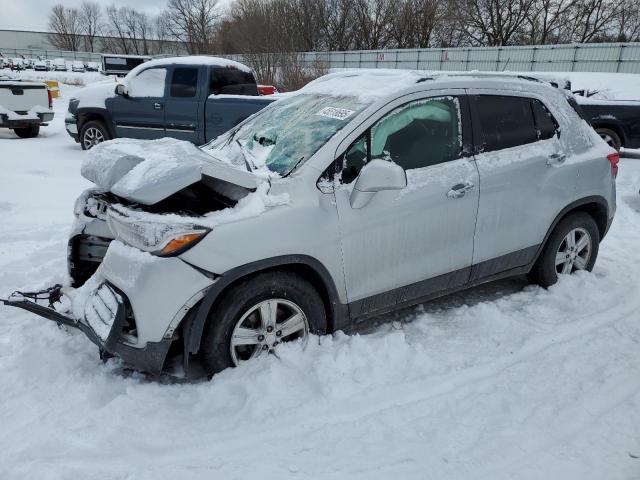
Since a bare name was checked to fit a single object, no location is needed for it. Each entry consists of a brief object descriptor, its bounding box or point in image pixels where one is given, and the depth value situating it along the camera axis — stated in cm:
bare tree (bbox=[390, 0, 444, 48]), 4719
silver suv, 279
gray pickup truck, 945
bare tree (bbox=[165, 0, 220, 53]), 8039
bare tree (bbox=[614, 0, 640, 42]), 4378
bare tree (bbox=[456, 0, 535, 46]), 4578
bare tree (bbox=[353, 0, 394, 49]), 5022
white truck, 1173
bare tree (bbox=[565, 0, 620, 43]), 4516
